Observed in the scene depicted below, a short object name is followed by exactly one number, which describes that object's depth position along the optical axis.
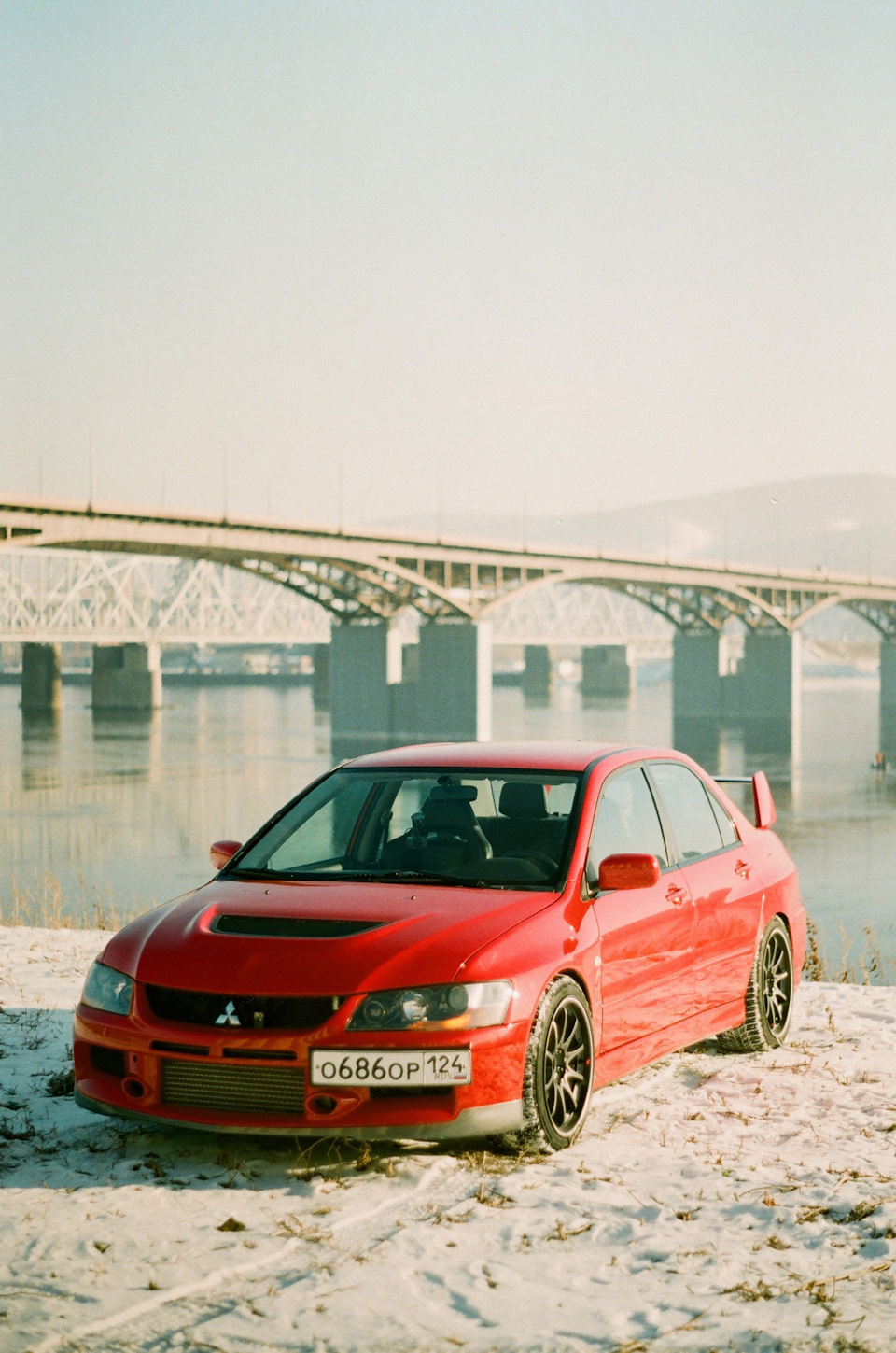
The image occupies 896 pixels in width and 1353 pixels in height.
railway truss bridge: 54.16
